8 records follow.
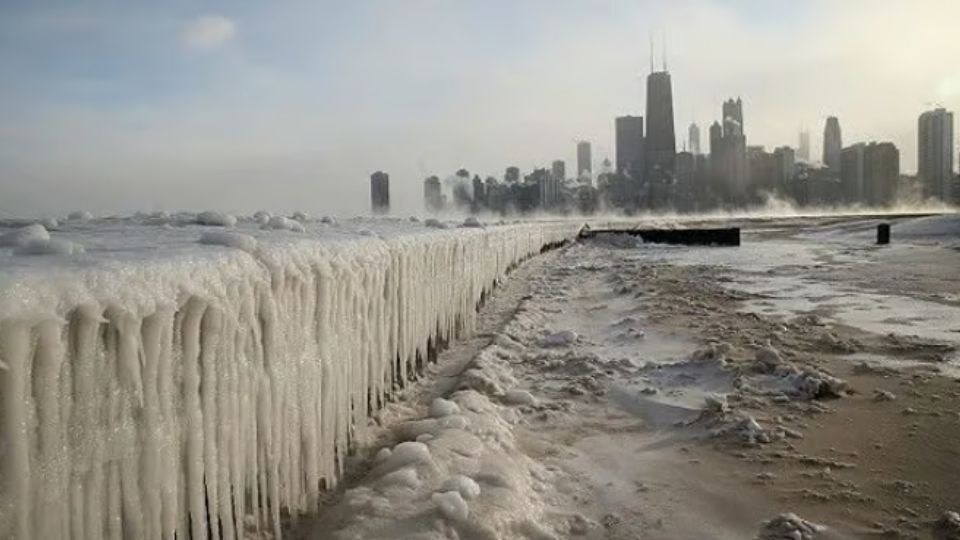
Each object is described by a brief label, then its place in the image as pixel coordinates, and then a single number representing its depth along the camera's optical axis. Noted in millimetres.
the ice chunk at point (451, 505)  3146
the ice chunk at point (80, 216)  7387
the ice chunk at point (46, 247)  2311
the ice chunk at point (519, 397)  5242
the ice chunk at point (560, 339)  7391
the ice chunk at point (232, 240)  2992
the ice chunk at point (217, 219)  5625
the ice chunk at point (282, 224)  4888
